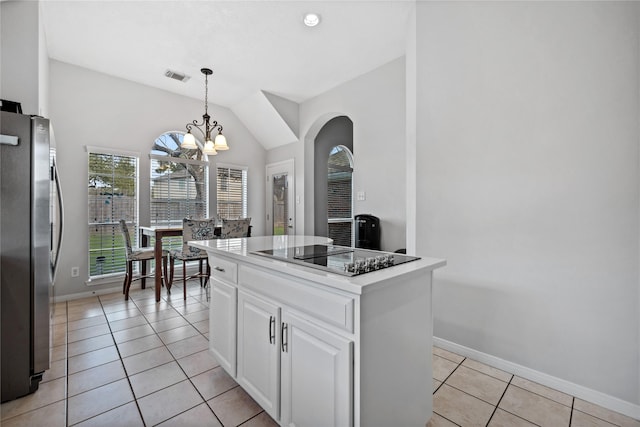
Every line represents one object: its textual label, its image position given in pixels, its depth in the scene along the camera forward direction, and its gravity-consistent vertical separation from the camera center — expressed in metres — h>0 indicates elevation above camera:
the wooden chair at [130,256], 3.42 -0.52
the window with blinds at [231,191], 4.92 +0.42
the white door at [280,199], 4.98 +0.30
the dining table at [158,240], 3.35 -0.31
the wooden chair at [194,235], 3.47 -0.26
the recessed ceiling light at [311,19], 2.64 +1.88
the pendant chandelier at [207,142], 3.36 +0.90
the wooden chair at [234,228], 3.62 -0.18
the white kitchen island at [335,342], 1.02 -0.55
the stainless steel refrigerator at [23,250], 1.61 -0.21
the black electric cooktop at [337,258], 1.13 -0.22
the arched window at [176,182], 4.23 +0.52
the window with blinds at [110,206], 3.68 +0.11
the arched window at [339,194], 5.37 +0.41
